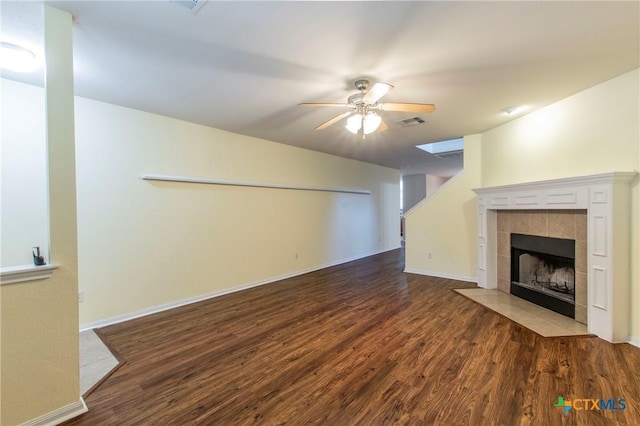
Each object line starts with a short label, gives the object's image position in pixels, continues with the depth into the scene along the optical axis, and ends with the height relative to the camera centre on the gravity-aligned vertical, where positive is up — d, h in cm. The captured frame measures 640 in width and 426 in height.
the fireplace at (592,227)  261 -22
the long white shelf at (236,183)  358 +46
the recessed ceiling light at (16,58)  203 +123
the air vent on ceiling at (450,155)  620 +131
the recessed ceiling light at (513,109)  342 +130
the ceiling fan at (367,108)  237 +96
